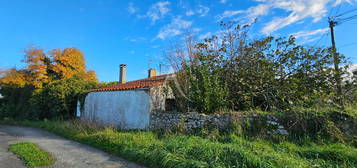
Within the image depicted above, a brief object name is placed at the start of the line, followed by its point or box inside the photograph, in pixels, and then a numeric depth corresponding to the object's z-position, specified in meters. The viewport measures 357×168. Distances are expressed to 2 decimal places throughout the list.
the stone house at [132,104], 8.34
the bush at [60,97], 12.95
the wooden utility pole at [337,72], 7.09
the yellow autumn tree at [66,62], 15.59
